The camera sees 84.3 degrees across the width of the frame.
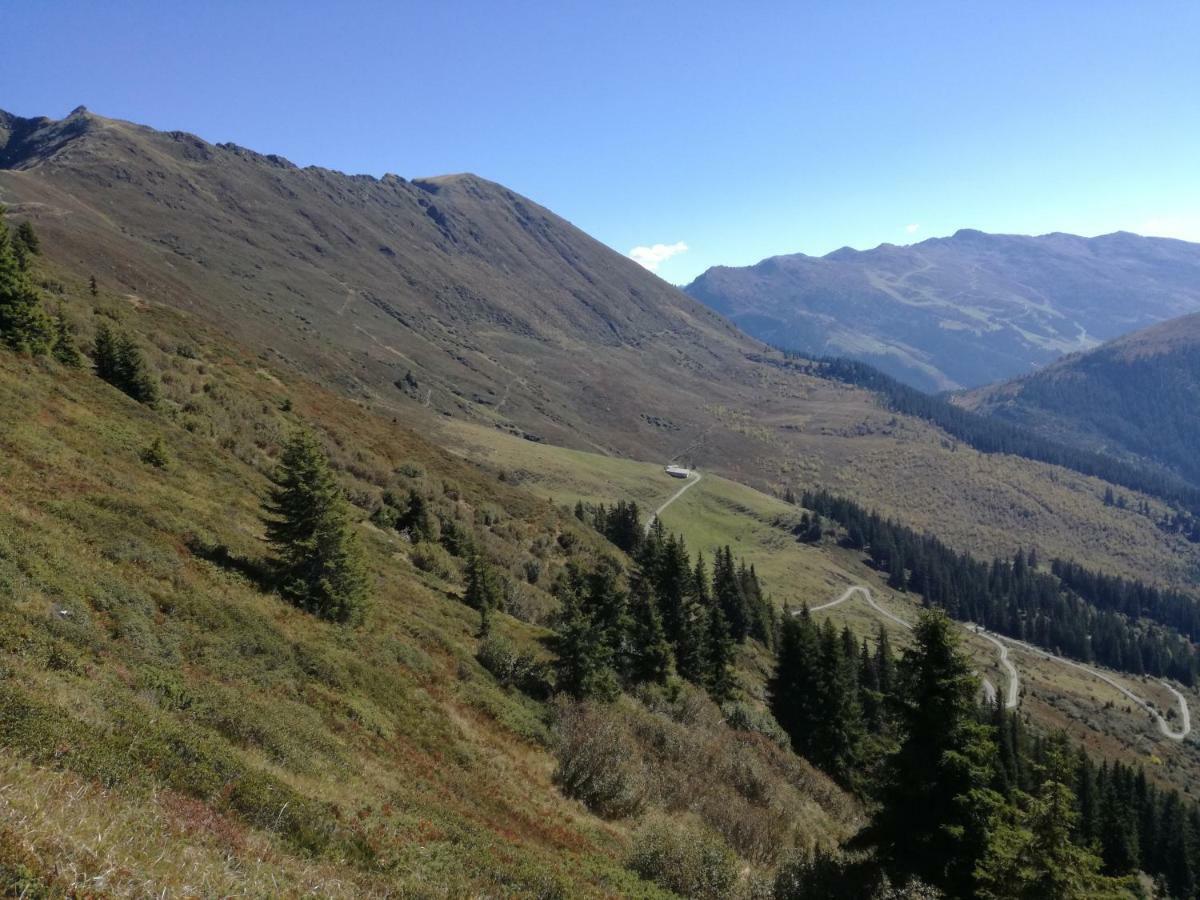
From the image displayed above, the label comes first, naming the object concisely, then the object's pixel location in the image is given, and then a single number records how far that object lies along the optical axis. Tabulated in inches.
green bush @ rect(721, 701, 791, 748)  1419.8
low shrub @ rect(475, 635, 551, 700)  1070.4
